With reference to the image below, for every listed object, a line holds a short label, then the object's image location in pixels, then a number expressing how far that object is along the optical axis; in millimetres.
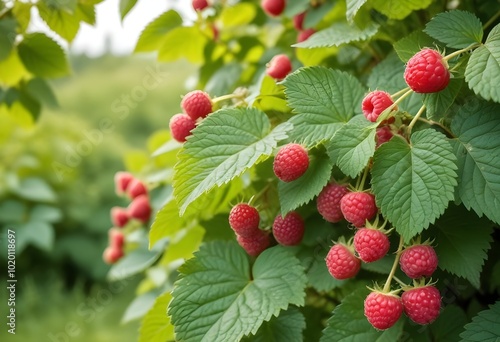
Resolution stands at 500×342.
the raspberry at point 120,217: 903
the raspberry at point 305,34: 733
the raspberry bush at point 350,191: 571
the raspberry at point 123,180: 870
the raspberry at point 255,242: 648
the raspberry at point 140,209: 828
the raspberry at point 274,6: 750
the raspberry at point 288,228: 629
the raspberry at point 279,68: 670
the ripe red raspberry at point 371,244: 576
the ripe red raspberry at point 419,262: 571
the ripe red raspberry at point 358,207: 579
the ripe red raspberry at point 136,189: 836
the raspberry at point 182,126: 632
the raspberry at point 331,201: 601
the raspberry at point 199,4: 721
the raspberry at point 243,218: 619
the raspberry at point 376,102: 579
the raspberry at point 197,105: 628
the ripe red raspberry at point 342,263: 594
